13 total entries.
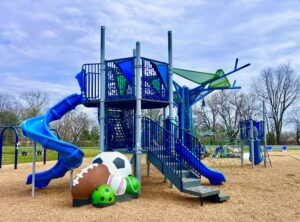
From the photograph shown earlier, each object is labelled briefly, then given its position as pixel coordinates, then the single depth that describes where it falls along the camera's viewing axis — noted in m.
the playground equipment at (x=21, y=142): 16.06
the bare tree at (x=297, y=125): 53.92
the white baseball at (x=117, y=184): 7.21
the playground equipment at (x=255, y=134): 16.76
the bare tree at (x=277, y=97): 50.19
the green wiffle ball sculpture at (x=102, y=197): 6.71
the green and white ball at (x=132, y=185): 7.52
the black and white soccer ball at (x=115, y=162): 7.49
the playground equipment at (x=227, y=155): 19.80
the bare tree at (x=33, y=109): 50.91
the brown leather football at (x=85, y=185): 6.83
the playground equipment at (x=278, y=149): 32.30
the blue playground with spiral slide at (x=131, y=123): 8.05
